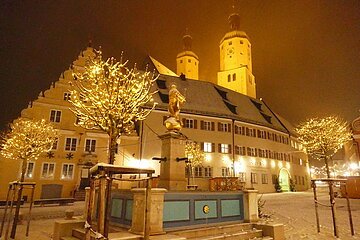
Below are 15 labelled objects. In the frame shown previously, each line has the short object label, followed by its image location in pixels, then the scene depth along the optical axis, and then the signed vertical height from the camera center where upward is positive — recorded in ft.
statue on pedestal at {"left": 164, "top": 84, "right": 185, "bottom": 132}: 36.42 +10.87
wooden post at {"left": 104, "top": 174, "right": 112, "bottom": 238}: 18.47 -1.66
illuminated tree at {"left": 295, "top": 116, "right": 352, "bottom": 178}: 75.10 +14.58
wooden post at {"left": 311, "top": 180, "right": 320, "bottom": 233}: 37.88 +0.06
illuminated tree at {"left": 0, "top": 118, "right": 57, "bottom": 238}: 56.18 +8.79
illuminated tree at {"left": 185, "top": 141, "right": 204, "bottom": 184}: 82.02 +8.95
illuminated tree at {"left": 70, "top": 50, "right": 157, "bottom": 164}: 38.19 +12.02
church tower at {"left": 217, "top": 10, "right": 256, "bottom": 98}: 190.49 +91.12
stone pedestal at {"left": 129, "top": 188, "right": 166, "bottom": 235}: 23.11 -2.67
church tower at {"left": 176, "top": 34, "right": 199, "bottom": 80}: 229.45 +105.31
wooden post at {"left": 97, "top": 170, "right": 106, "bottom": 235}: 17.61 -1.61
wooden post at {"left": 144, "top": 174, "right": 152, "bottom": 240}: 20.90 -2.51
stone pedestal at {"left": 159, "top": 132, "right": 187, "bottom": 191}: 33.27 +2.30
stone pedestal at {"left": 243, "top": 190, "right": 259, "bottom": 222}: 32.23 -2.92
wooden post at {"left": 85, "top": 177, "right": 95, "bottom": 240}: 18.28 -1.72
